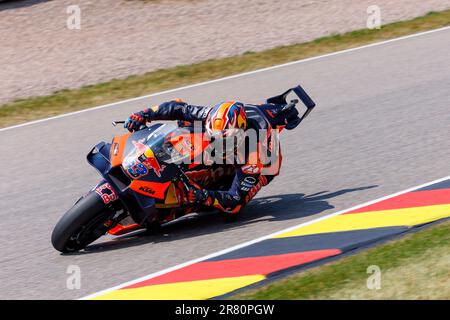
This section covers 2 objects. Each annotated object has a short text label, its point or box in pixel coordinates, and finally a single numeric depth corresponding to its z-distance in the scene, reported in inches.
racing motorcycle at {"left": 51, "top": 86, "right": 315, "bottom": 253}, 585.3
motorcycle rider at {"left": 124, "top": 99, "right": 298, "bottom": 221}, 598.5
